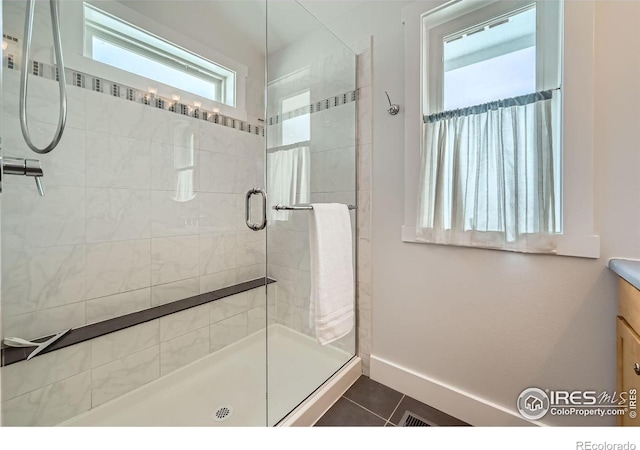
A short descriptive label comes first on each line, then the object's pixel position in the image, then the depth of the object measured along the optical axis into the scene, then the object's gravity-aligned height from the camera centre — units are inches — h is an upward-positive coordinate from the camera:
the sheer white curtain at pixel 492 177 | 43.9 +8.3
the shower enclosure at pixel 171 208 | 46.1 +3.1
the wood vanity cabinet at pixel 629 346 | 33.4 -16.2
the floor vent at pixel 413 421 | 50.2 -37.8
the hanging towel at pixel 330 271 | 52.5 -9.9
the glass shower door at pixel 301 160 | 58.9 +14.6
